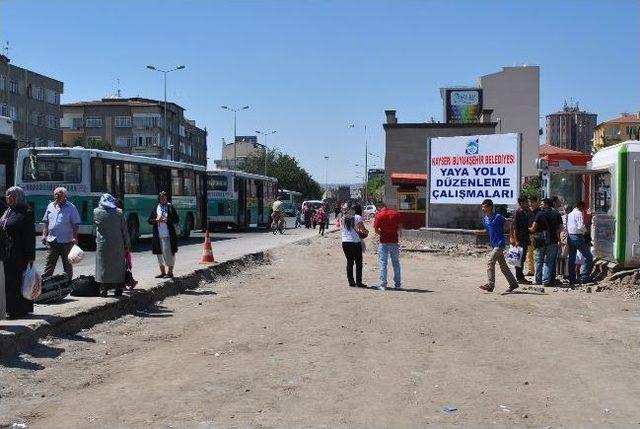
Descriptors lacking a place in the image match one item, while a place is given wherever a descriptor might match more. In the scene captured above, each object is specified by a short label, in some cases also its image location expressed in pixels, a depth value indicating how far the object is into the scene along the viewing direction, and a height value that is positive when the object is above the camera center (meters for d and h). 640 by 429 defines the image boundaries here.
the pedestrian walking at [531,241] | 16.58 -0.93
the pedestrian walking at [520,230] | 15.45 -0.62
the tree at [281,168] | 113.25 +4.99
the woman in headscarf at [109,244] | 11.20 -0.70
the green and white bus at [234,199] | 38.28 +0.03
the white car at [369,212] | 58.54 -1.04
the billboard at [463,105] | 74.19 +9.85
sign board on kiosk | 25.45 +1.14
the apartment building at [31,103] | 70.69 +9.92
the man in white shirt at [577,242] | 15.05 -0.85
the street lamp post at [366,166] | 105.01 +4.92
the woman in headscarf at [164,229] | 13.91 -0.58
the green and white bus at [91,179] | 21.81 +0.62
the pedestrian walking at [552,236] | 15.24 -0.74
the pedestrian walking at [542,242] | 15.30 -0.88
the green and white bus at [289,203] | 78.03 -0.37
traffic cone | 18.31 -1.44
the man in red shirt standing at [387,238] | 14.51 -0.76
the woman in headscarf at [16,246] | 9.12 -0.60
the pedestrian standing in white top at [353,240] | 14.80 -0.82
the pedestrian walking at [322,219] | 38.09 -1.02
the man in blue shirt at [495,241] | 14.30 -0.79
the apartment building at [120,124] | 102.44 +10.66
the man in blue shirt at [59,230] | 11.53 -0.51
